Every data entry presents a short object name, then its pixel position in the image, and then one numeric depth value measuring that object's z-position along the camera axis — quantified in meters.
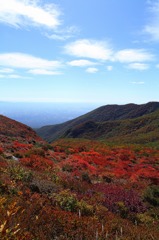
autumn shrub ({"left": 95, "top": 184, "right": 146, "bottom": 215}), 11.23
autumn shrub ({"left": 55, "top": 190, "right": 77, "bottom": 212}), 9.28
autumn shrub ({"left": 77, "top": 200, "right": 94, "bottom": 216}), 9.23
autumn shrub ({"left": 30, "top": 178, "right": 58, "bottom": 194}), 10.82
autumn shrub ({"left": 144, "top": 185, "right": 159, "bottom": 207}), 12.97
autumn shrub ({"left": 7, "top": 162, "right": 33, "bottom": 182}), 11.72
